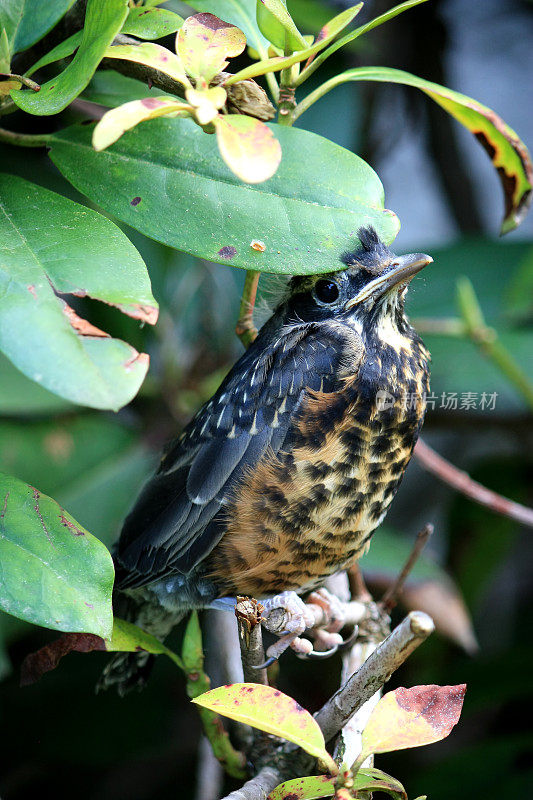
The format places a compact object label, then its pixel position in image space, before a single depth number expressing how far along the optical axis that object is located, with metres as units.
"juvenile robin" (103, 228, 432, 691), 3.53
